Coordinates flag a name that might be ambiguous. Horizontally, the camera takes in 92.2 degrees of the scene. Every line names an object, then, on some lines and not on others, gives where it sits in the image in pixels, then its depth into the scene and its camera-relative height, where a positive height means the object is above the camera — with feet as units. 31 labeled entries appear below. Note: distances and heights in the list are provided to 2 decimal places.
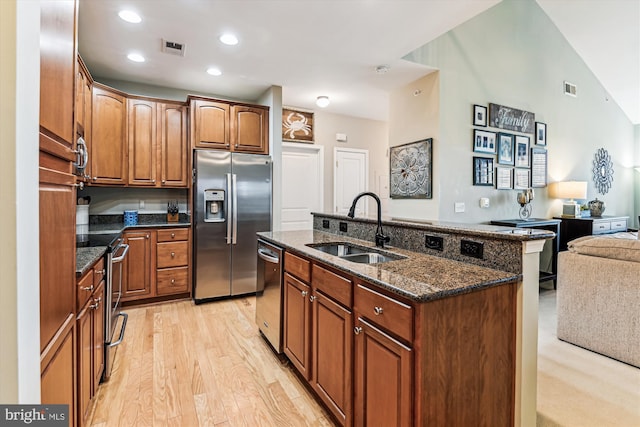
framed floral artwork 11.84 +1.68
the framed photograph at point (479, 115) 12.36 +3.91
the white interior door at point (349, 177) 17.84 +1.99
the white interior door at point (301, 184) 16.43 +1.44
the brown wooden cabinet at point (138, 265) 11.37 -2.14
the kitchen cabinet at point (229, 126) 12.35 +3.49
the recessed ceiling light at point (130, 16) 7.86 +5.01
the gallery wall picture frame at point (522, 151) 13.92 +2.78
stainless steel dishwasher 7.64 -2.23
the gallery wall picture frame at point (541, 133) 14.78 +3.83
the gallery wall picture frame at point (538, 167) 14.72 +2.20
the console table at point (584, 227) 14.19 -0.69
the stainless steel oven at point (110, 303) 6.81 -2.36
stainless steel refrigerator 12.03 -0.35
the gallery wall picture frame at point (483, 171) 12.46 +1.69
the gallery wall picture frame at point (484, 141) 12.38 +2.88
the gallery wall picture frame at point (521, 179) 13.96 +1.52
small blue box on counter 12.44 -0.39
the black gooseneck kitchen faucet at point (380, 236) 7.10 -0.59
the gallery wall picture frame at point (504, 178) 13.26 +1.49
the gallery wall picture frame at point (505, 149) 13.17 +2.73
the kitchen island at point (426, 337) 3.82 -1.79
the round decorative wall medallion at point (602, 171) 18.35 +2.58
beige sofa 7.64 -2.22
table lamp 14.93 +0.98
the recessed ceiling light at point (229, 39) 9.02 +5.11
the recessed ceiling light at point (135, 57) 10.21 +5.12
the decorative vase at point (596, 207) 16.11 +0.30
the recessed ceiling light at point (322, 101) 14.79 +5.33
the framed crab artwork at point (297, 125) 16.17 +4.54
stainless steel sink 6.70 -1.00
